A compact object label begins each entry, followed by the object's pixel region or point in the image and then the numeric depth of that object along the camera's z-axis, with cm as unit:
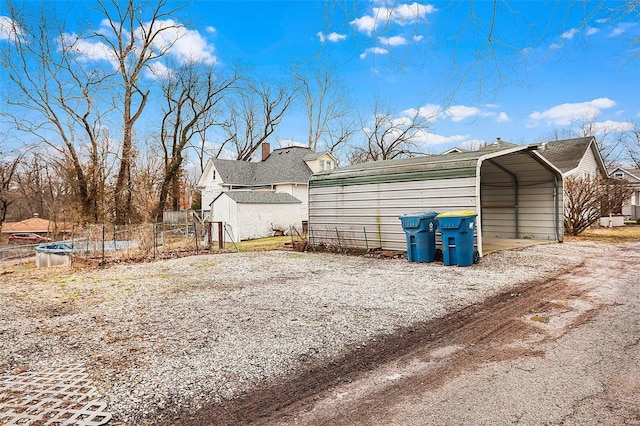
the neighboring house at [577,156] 1998
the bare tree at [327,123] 3584
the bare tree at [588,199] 1445
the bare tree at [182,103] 2736
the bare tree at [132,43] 2059
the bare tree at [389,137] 3109
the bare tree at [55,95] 1852
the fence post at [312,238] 1326
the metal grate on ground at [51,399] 253
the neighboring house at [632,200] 2712
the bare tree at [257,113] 3628
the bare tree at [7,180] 2757
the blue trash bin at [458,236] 862
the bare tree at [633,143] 3634
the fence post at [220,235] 1481
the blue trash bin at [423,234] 943
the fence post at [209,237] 1399
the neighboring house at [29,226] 2888
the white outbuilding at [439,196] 995
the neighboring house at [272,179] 2182
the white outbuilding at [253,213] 1995
